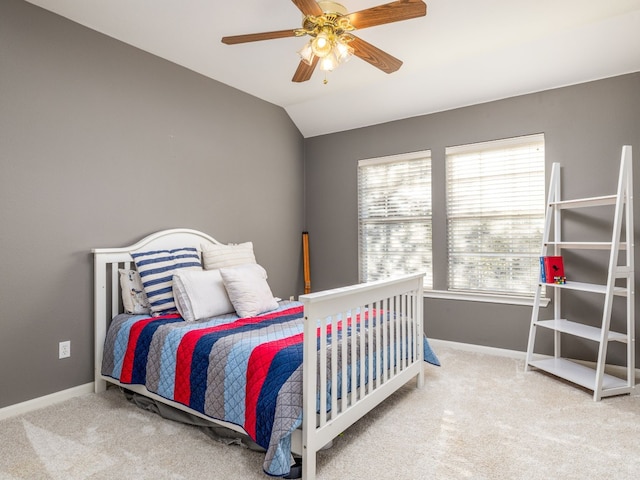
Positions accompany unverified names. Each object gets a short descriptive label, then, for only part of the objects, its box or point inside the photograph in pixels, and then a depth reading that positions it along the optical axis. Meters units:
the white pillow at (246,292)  2.64
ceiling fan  1.83
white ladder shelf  2.55
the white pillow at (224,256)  3.13
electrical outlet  2.55
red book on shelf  2.96
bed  1.69
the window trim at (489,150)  3.31
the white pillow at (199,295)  2.55
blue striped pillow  2.65
